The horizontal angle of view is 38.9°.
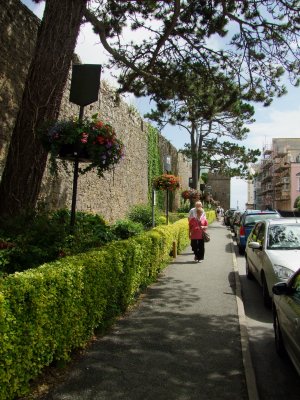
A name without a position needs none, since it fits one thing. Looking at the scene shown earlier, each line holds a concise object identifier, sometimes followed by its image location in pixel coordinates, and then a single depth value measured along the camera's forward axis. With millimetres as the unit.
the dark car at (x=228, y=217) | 37738
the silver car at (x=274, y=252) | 6766
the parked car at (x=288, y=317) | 3980
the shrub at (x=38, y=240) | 5691
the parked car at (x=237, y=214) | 26031
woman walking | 12094
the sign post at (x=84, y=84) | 7203
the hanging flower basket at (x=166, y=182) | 14367
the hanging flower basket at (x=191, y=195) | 30656
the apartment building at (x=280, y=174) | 87312
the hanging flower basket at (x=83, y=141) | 6426
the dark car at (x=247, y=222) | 15234
